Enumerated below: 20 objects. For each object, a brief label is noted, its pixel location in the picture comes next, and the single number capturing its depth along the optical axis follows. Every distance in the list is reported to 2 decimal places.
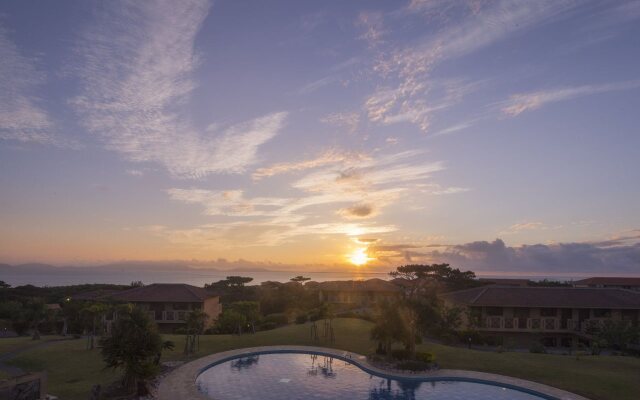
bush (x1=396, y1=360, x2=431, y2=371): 24.42
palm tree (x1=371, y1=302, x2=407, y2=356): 26.14
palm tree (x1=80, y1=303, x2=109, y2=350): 29.34
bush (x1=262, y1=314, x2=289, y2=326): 44.04
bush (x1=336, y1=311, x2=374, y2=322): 43.83
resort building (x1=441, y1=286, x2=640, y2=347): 35.91
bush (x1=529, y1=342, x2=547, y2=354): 30.02
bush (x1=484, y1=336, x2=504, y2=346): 33.69
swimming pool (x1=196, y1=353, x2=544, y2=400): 20.64
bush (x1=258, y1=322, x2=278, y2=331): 41.78
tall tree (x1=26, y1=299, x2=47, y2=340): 36.25
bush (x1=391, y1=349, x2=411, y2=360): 26.08
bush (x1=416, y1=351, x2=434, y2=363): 25.62
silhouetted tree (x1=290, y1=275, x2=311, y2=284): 66.94
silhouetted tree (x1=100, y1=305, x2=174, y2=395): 18.81
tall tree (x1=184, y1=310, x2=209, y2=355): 27.80
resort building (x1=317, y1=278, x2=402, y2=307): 54.59
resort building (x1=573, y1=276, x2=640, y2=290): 62.56
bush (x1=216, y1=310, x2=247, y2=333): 34.12
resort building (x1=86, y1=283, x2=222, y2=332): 40.59
